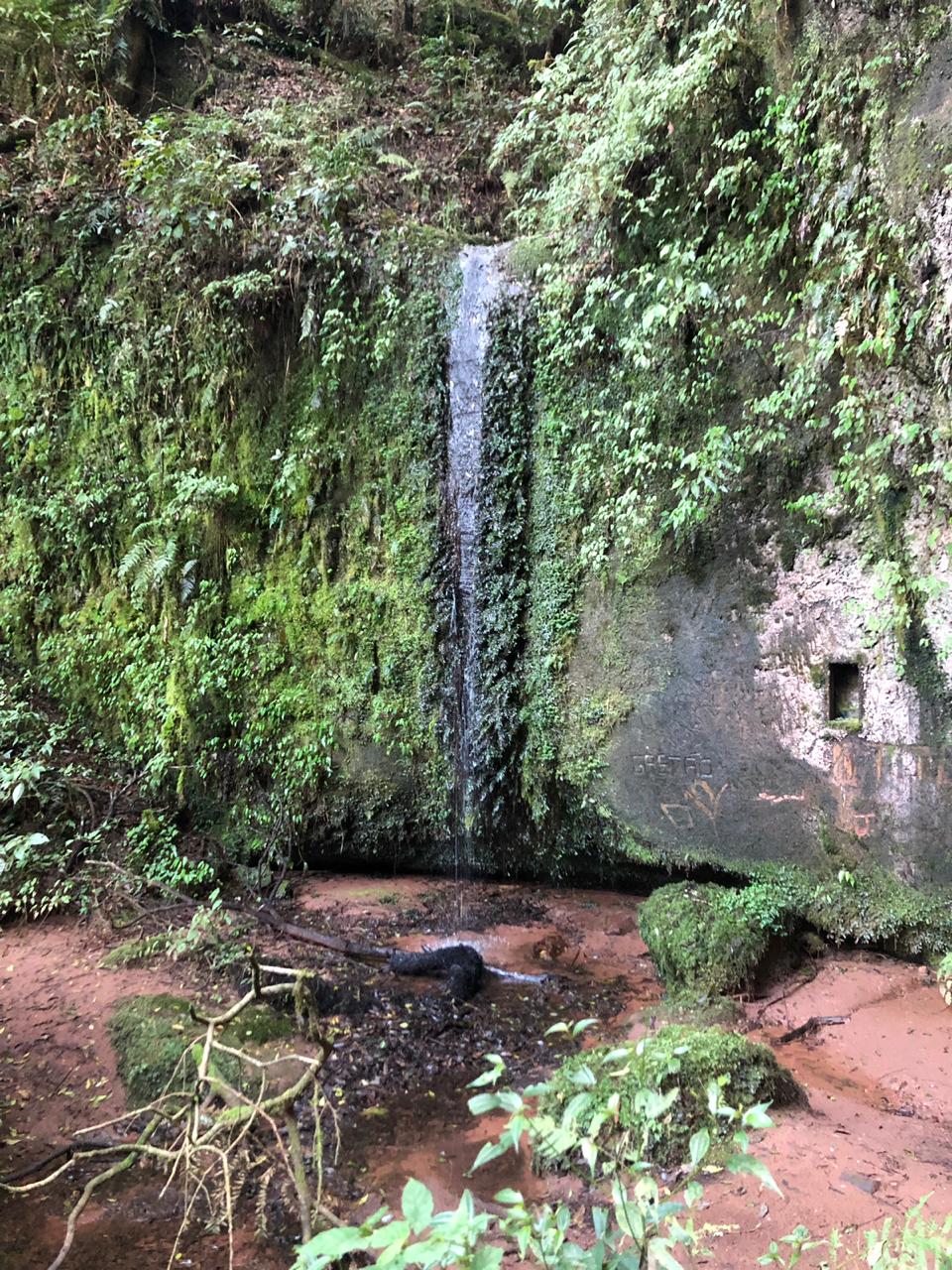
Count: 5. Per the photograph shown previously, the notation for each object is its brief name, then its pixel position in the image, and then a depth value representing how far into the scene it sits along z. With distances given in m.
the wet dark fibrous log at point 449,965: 5.38
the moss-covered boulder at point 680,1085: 3.36
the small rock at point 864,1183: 3.15
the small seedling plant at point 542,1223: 1.16
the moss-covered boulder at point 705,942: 5.11
